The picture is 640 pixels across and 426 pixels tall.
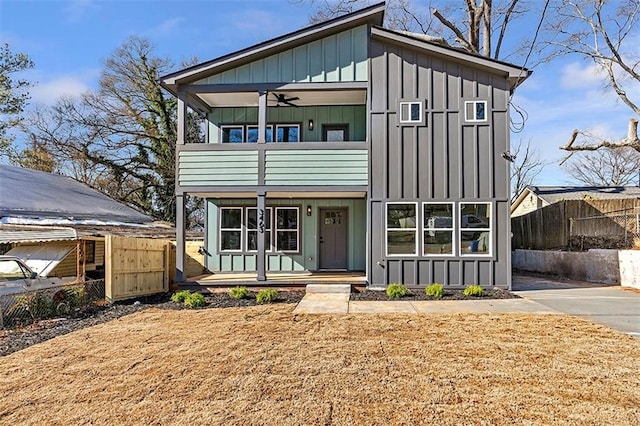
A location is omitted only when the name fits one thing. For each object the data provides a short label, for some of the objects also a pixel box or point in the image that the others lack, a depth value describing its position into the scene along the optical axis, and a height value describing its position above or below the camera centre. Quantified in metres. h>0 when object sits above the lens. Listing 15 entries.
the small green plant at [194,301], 8.73 -1.46
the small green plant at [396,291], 9.39 -1.36
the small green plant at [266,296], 9.11 -1.42
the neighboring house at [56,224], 8.85 +0.19
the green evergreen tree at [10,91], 17.27 +5.91
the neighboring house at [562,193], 19.00 +1.79
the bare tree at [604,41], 17.27 +8.08
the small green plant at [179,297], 9.12 -1.43
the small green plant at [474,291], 9.48 -1.37
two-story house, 10.26 +2.01
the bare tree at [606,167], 31.39 +5.00
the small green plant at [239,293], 9.41 -1.39
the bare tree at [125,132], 21.75 +5.17
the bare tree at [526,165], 30.80 +4.83
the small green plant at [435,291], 9.34 -1.35
